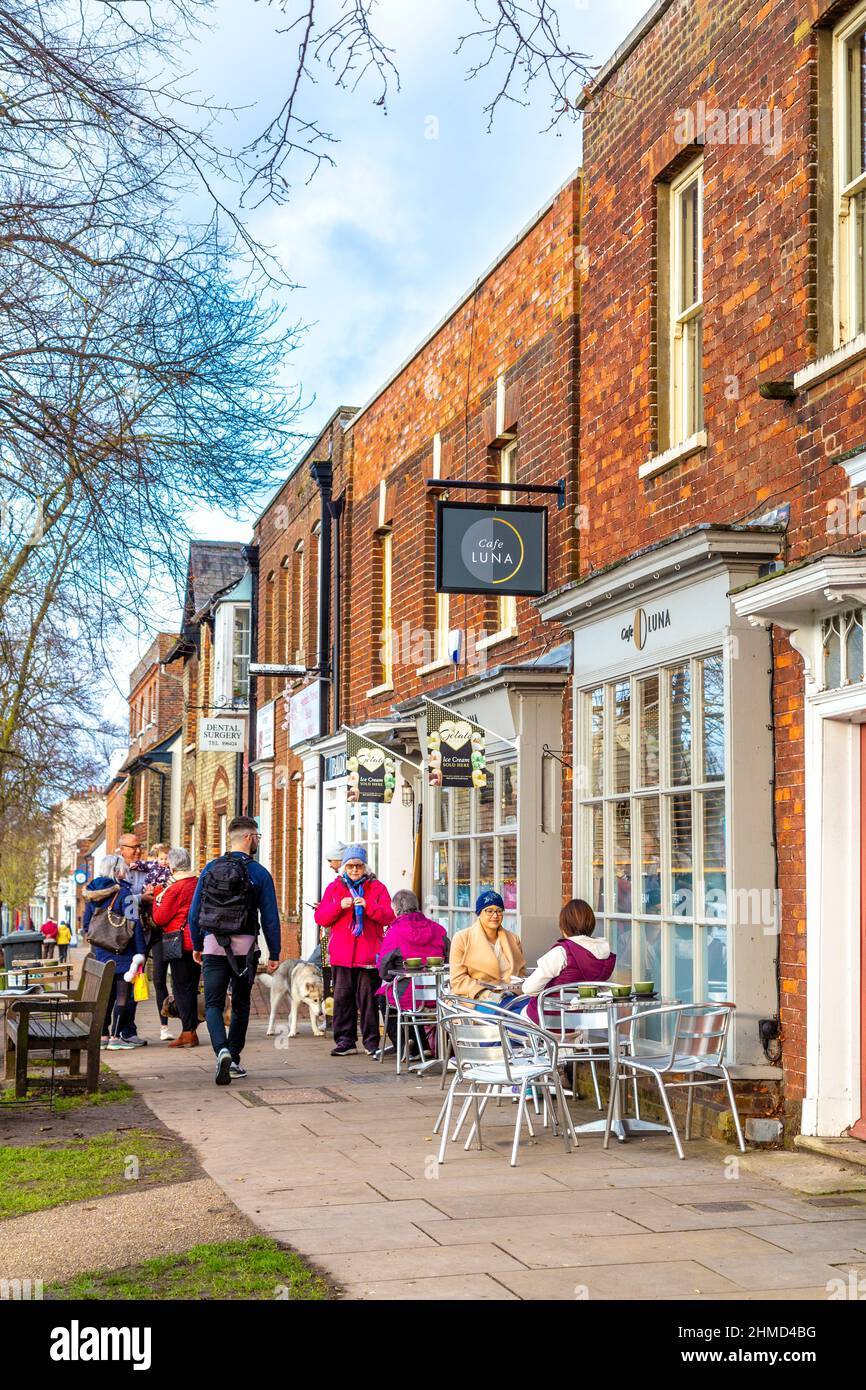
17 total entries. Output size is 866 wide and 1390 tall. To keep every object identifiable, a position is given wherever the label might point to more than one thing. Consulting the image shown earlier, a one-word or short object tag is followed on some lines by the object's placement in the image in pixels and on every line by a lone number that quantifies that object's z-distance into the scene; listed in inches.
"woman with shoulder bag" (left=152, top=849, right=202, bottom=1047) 551.5
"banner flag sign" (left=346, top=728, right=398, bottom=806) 644.7
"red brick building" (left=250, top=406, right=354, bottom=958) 849.5
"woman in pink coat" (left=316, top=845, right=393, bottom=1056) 536.7
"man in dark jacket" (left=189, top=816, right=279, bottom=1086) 449.4
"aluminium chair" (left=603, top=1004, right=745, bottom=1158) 334.6
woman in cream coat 434.6
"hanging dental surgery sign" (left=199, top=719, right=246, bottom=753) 1130.0
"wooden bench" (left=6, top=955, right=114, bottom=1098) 415.8
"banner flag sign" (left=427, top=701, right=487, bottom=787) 516.4
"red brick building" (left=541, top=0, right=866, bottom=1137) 335.0
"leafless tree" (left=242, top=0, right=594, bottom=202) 192.4
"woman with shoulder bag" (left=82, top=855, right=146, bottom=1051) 533.0
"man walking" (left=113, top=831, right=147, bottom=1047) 575.2
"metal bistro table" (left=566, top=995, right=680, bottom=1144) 349.7
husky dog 607.8
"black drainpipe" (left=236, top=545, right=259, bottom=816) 1093.1
